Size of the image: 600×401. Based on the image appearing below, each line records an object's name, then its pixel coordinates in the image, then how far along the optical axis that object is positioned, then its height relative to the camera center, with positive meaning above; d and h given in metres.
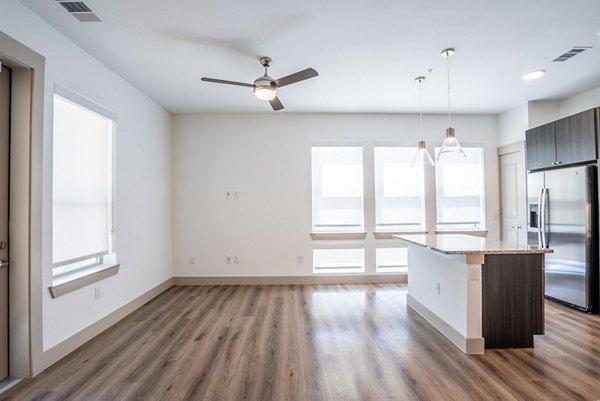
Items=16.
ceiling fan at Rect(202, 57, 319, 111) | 2.82 +1.21
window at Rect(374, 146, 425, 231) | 5.20 +0.26
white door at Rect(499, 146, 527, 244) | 4.75 +0.15
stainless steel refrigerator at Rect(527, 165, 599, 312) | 3.50 -0.32
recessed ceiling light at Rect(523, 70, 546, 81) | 3.59 +1.62
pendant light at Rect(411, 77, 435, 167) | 3.45 +0.57
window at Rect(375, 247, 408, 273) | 5.18 -0.95
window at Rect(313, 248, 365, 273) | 5.13 -0.94
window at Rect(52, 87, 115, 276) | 2.70 +0.25
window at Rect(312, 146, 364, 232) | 5.16 +0.30
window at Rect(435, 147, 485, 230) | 5.25 +0.21
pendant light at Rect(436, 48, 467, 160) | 2.98 +0.63
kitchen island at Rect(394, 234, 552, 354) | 2.58 -0.80
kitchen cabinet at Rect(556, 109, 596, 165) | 3.48 +0.82
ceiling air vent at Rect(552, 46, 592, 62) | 3.06 +1.63
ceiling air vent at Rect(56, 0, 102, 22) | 2.30 +1.61
